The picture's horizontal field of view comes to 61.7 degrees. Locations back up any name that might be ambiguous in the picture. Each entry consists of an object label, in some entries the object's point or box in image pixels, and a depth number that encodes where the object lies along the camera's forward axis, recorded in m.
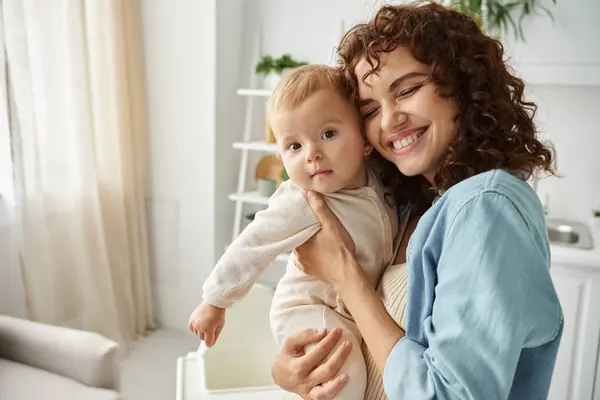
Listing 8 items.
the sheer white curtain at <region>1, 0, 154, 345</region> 2.43
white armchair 1.83
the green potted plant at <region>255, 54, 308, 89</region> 2.69
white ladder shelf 2.80
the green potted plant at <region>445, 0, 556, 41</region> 2.42
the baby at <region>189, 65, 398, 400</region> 1.04
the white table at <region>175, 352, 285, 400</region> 1.36
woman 0.65
